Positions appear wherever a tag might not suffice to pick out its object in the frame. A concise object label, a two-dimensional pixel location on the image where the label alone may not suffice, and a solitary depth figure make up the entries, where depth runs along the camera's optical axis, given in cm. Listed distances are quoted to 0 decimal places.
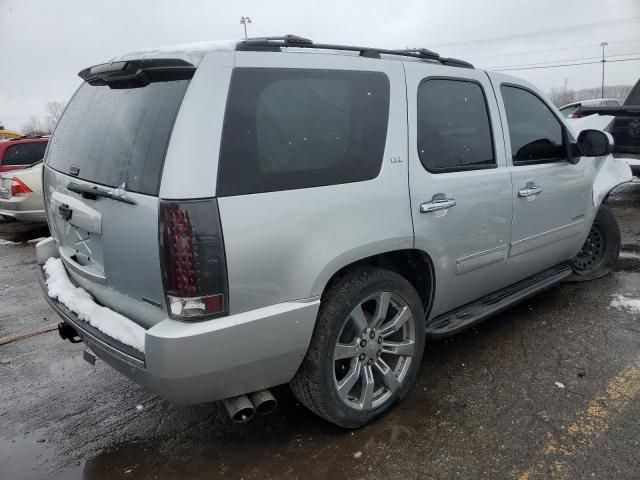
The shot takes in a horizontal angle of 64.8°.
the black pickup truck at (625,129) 756
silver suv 206
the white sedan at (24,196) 848
